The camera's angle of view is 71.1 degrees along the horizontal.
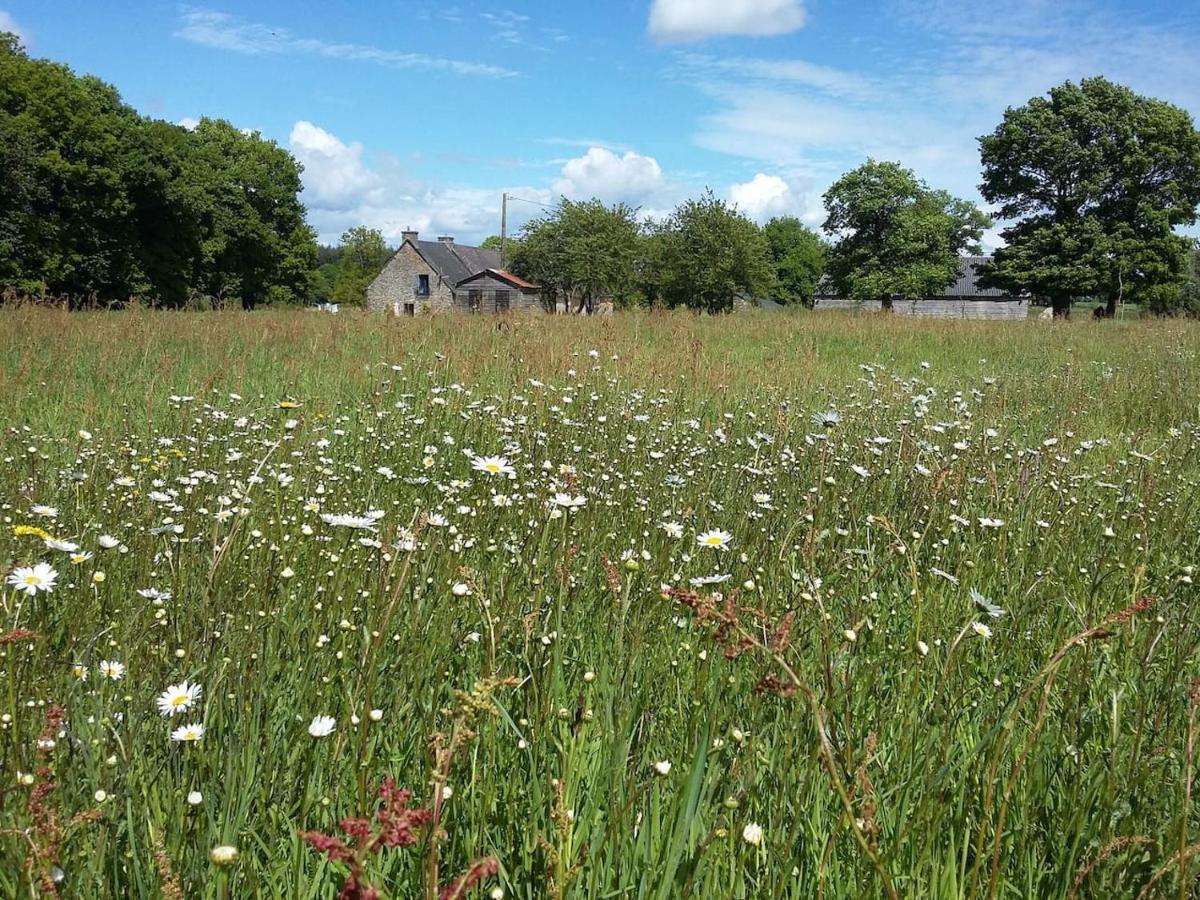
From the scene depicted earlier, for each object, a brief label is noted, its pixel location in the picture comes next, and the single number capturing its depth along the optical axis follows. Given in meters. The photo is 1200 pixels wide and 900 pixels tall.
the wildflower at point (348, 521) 2.36
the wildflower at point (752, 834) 1.37
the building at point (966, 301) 62.65
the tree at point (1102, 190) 40.28
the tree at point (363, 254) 97.09
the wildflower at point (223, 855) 1.05
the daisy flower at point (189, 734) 1.56
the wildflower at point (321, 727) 1.53
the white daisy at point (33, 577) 1.75
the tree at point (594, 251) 53.78
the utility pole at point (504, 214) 57.06
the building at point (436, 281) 63.41
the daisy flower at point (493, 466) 3.14
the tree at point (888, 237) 56.19
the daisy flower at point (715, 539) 2.80
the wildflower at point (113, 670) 1.79
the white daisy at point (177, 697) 1.69
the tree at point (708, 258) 54.03
